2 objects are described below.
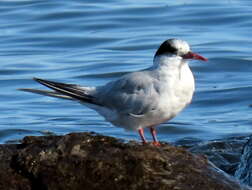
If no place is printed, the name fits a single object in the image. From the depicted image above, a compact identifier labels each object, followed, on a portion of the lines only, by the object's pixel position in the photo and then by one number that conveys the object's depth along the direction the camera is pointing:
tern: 13.99
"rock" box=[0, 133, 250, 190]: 12.09
